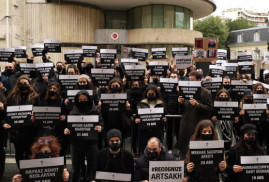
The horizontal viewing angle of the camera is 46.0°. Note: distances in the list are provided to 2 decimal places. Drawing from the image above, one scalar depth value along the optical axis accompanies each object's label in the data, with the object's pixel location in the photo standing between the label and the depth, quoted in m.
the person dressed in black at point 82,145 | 6.11
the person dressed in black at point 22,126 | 6.12
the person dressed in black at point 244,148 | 5.24
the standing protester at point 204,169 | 4.78
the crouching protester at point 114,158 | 5.38
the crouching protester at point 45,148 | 4.78
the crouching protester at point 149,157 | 5.15
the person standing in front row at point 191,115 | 6.59
